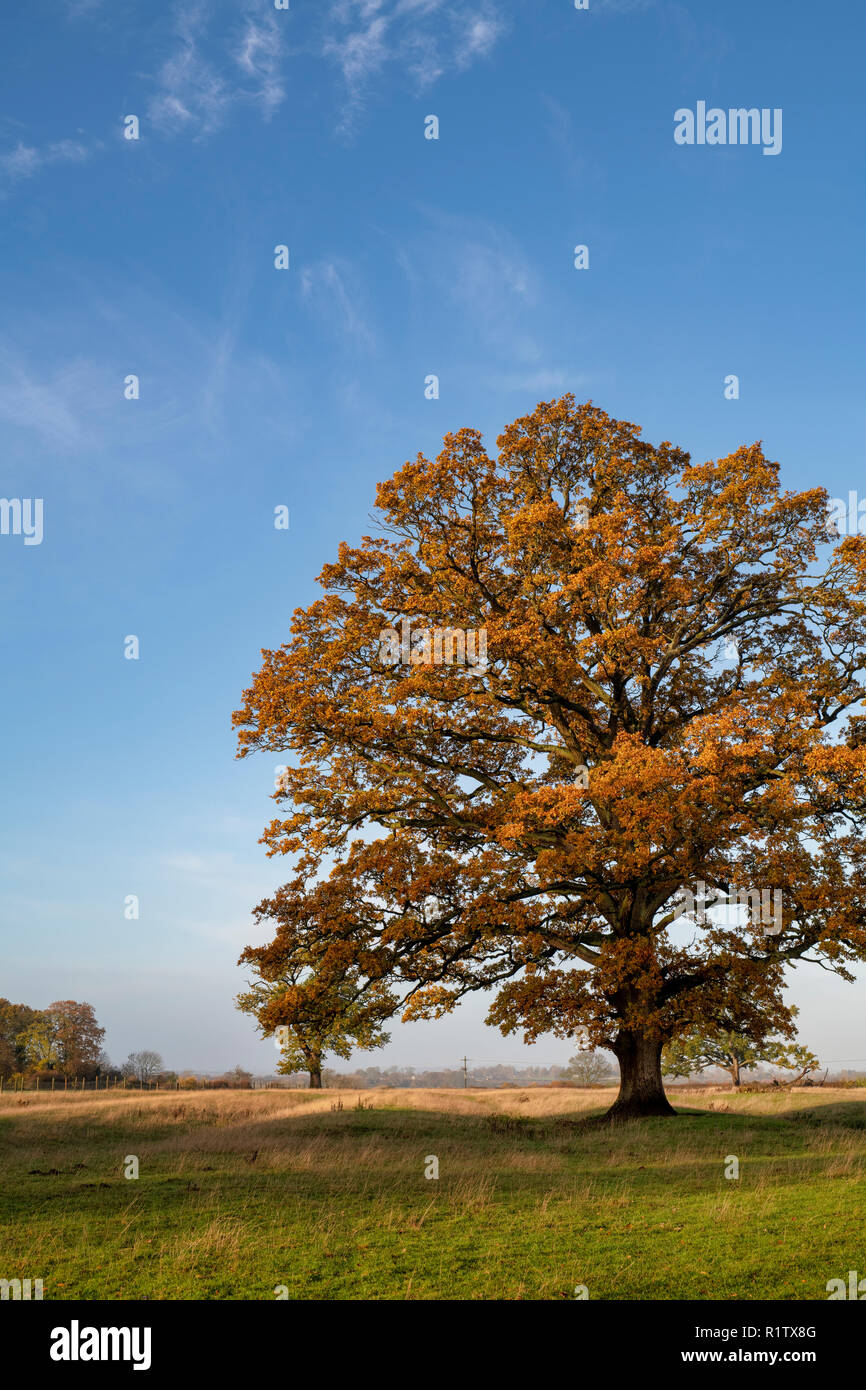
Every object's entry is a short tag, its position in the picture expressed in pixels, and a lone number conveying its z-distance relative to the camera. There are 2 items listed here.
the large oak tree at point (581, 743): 22.53
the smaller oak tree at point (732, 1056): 49.69
